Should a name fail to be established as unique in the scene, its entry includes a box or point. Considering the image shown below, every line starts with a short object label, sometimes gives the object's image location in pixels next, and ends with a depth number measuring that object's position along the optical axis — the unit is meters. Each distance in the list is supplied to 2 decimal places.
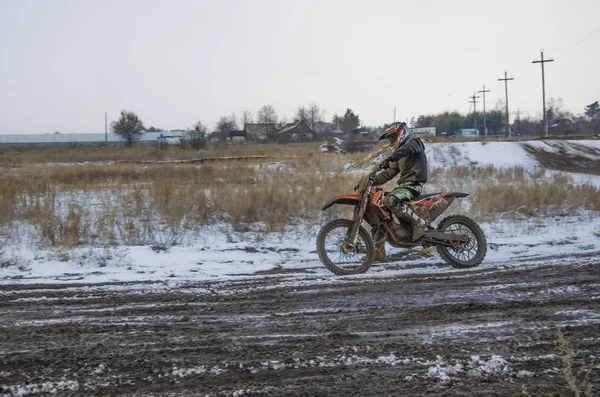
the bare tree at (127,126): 76.19
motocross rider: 6.89
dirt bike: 6.88
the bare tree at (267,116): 104.00
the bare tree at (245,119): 111.97
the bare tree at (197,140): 47.81
